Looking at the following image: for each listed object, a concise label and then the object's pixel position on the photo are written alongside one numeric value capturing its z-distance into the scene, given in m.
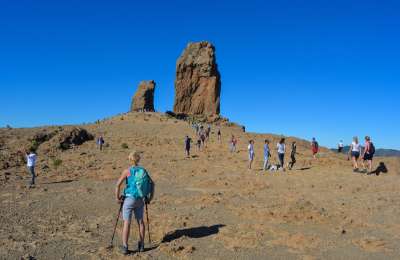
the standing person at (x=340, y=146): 35.22
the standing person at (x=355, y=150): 19.62
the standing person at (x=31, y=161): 17.30
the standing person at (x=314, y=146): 26.35
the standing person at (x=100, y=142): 31.69
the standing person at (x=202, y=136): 31.63
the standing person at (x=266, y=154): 20.74
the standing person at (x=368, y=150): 18.70
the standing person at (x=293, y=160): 21.40
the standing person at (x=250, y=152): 21.74
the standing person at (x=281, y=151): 20.38
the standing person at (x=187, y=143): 26.56
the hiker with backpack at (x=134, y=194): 7.41
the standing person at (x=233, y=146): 29.70
